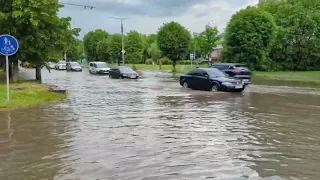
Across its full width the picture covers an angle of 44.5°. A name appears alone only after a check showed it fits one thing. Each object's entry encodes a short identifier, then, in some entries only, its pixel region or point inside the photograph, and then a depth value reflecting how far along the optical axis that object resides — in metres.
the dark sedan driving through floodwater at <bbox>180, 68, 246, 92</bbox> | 22.88
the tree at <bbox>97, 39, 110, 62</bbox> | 87.12
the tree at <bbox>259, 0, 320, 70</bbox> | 51.56
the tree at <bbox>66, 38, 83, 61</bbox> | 117.35
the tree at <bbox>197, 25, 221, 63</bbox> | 66.31
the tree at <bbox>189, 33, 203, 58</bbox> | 78.88
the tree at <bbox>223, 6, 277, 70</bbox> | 46.94
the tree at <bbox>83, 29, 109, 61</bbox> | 94.56
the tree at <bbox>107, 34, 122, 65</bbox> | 77.38
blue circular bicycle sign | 15.40
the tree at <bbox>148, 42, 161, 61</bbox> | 92.79
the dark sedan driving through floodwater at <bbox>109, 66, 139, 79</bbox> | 39.78
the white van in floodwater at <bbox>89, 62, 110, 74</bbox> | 51.09
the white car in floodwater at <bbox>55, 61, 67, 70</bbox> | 68.12
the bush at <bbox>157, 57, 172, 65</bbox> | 84.18
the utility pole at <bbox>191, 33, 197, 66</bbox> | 80.47
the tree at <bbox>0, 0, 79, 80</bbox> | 22.53
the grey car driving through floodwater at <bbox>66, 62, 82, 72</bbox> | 61.09
